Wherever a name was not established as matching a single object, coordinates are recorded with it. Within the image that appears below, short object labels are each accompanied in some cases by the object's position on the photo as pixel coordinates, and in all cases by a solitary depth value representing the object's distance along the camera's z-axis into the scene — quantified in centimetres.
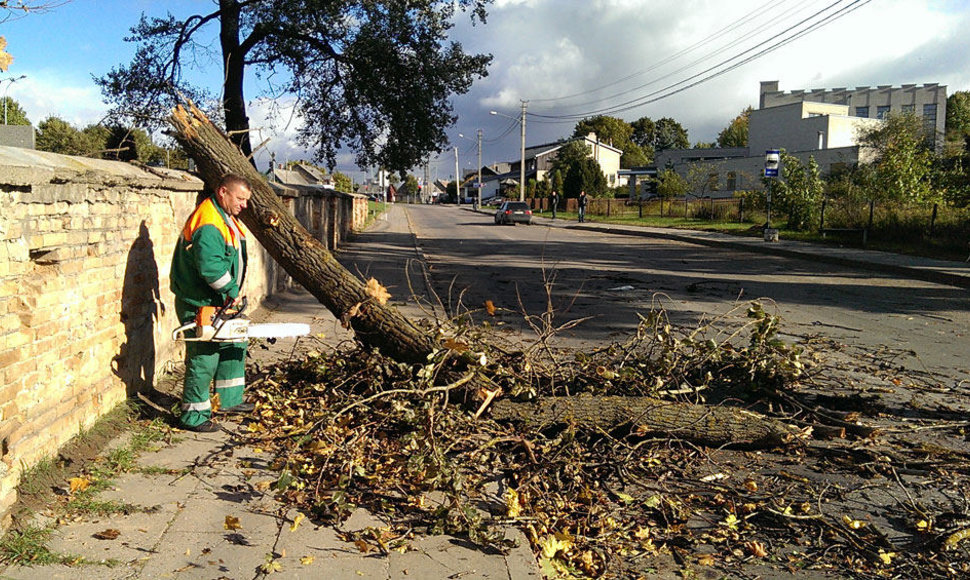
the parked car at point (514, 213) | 4019
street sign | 2495
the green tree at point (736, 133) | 8850
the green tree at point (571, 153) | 7362
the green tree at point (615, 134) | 9994
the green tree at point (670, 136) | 10681
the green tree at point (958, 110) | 7321
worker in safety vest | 476
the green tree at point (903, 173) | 2378
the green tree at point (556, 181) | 6878
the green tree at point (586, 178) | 6419
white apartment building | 5281
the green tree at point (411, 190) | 13700
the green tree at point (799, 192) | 2652
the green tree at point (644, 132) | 11144
